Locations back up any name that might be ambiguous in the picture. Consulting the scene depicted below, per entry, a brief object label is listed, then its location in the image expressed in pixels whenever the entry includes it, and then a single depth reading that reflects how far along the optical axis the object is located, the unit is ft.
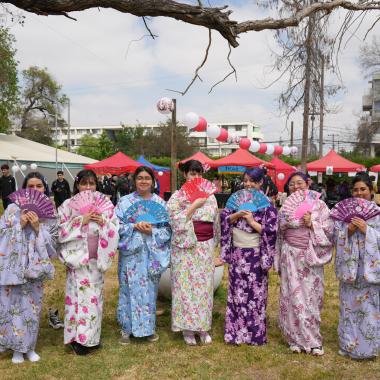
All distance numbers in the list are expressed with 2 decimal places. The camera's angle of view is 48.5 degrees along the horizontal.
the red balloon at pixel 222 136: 37.92
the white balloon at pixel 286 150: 55.88
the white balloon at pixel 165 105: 26.02
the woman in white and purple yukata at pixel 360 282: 11.21
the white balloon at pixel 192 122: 30.12
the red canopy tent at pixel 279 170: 53.57
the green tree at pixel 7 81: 57.48
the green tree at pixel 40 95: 124.98
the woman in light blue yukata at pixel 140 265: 12.18
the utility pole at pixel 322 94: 28.16
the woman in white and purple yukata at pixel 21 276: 10.90
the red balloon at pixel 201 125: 31.07
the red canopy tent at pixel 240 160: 47.75
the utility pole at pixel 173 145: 26.71
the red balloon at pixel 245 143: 44.65
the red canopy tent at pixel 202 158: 51.29
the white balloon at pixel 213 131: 35.60
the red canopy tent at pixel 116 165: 51.34
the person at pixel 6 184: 36.83
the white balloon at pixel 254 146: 47.38
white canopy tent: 73.87
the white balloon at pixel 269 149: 52.18
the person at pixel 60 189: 39.50
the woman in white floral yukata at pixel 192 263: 12.38
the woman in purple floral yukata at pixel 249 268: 12.14
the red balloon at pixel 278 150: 54.08
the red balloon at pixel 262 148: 50.63
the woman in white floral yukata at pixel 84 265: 11.40
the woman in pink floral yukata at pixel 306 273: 11.78
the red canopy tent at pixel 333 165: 47.67
